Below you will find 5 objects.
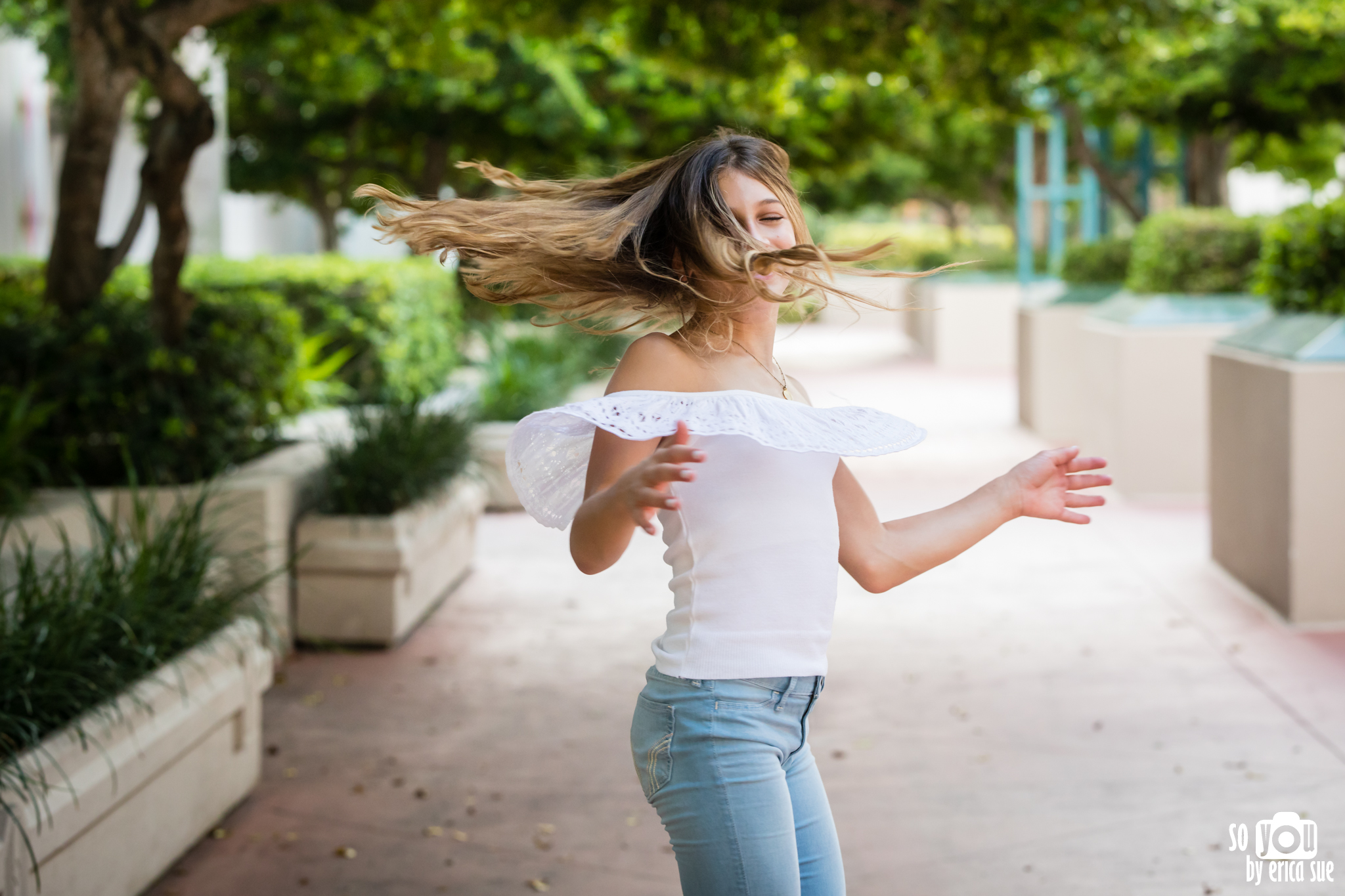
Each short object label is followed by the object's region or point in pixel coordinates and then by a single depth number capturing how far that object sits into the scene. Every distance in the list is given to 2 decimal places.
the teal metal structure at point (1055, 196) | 20.31
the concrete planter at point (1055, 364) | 11.79
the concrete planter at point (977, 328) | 22.53
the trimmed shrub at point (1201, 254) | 11.21
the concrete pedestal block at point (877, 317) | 29.75
